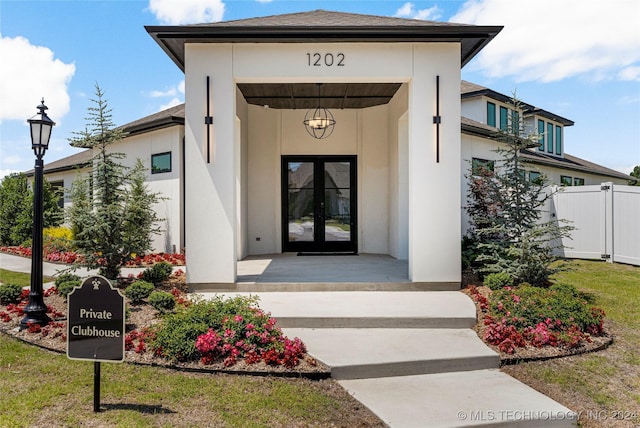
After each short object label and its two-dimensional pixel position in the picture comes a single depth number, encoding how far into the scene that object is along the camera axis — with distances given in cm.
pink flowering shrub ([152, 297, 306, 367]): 394
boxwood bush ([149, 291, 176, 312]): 526
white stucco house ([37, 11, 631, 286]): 648
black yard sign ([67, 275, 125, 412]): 313
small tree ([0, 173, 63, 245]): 1411
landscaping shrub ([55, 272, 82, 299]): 591
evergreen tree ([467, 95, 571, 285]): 643
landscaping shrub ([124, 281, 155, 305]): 558
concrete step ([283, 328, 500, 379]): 393
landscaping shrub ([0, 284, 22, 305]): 602
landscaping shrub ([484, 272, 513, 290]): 629
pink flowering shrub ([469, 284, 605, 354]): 454
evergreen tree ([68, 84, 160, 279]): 632
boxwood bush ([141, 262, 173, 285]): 674
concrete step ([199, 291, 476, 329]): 512
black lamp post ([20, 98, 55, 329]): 503
